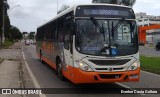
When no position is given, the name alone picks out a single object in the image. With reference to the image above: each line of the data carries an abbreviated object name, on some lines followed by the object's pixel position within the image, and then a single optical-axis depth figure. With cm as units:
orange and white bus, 603
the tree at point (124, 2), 3716
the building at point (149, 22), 6694
